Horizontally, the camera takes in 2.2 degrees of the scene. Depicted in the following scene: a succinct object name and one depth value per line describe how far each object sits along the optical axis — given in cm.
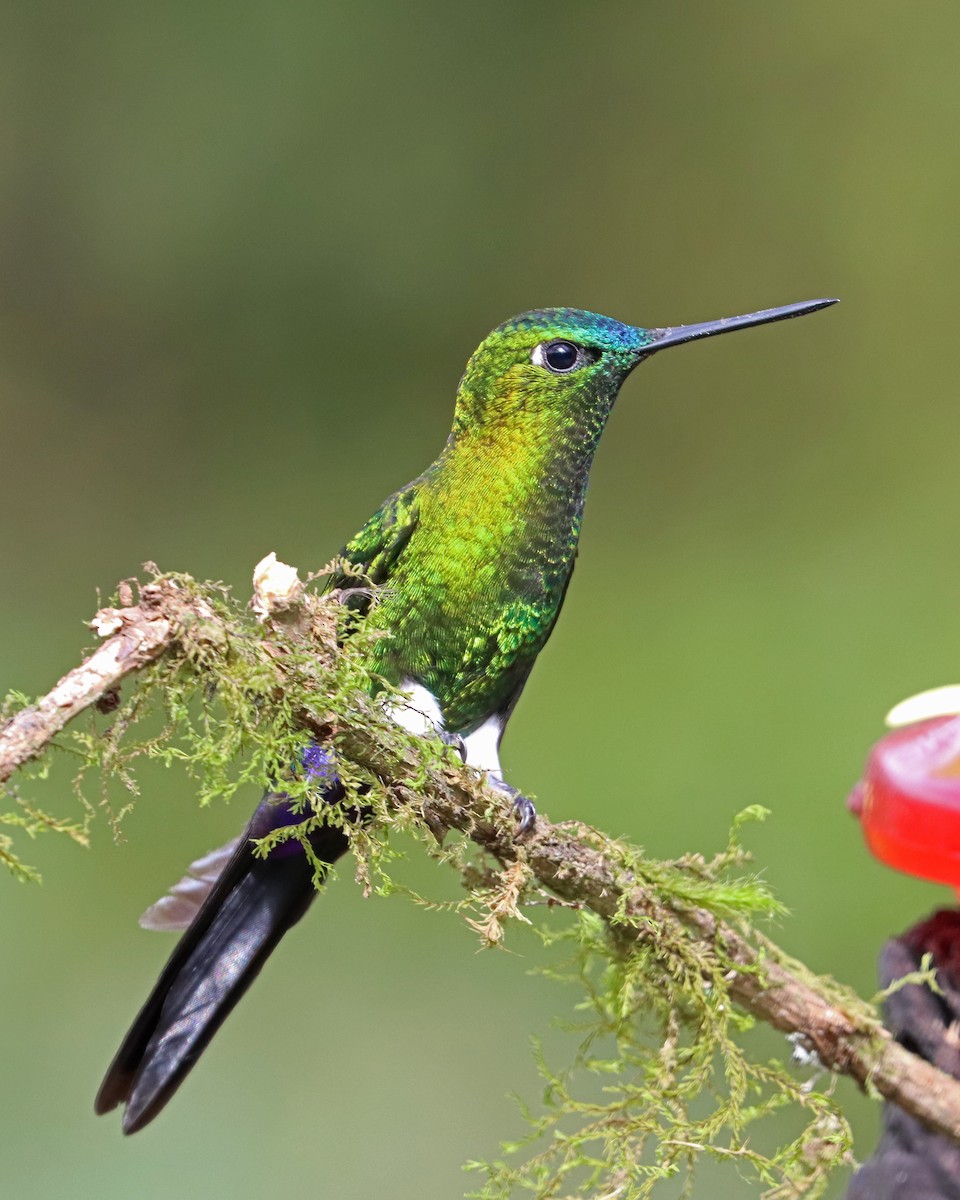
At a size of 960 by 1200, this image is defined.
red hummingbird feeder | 242
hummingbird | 246
